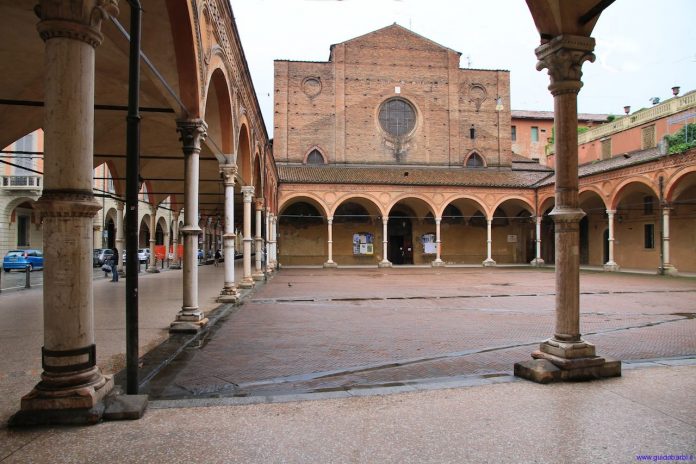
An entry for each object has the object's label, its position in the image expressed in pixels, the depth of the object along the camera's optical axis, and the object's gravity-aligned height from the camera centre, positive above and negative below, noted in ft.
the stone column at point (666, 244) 74.95 -1.56
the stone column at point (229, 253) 36.29 -1.42
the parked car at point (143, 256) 100.13 -4.50
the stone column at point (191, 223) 23.97 +0.67
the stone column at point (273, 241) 81.71 -1.02
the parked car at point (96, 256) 98.54 -4.42
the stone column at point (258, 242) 60.86 -0.94
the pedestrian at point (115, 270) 57.16 -4.27
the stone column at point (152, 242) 74.18 -1.06
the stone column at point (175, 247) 85.83 -2.30
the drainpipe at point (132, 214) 11.76 +0.57
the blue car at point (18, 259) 77.51 -3.96
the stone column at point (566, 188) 14.96 +1.59
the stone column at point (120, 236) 62.59 -0.06
